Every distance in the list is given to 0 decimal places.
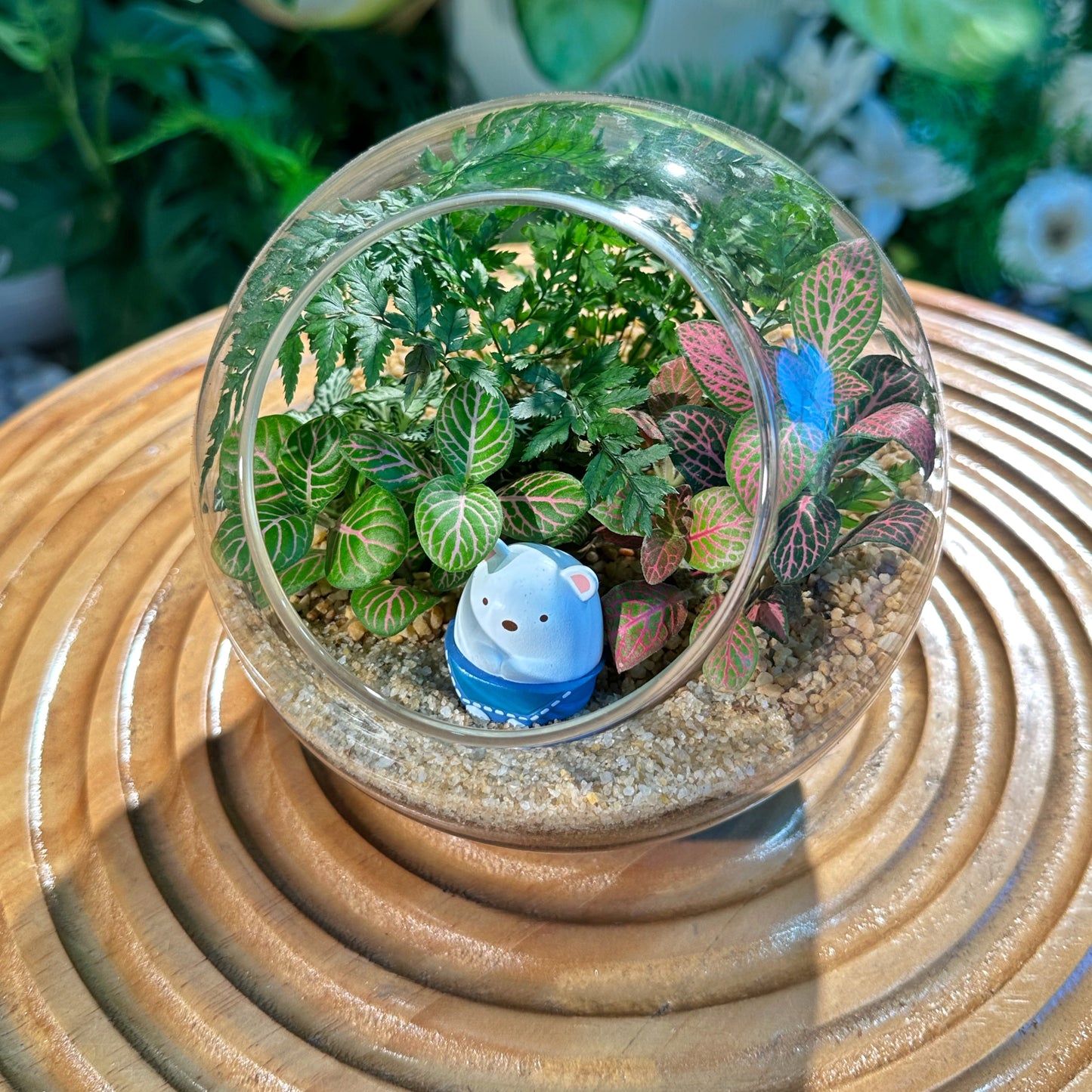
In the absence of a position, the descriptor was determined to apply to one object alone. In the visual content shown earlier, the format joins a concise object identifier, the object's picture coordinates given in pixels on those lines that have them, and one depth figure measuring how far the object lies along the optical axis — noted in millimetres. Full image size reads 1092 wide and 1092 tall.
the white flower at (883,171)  520
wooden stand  187
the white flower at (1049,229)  514
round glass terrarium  192
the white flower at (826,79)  502
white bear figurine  192
